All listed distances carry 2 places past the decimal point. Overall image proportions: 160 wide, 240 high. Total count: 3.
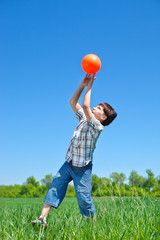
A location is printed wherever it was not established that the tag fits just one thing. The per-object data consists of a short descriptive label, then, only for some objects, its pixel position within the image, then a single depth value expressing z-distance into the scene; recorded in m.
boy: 3.15
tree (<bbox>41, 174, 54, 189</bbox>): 26.27
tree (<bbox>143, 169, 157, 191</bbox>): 21.89
